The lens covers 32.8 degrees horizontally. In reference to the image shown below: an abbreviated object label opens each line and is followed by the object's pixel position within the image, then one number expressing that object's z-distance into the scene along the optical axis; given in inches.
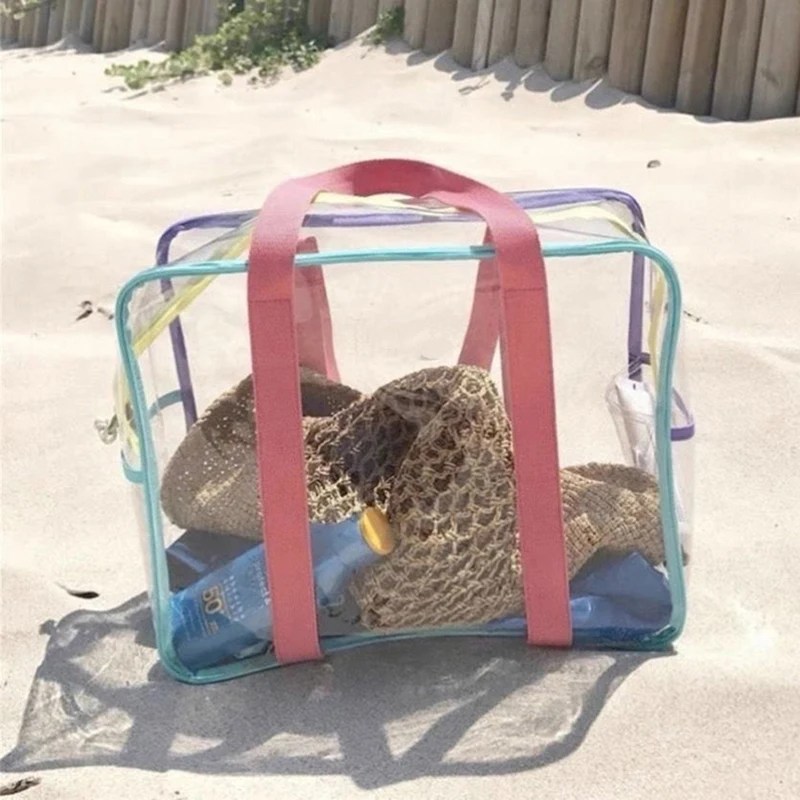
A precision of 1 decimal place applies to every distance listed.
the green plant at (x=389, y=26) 171.3
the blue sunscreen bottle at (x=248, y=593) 57.8
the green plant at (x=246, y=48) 177.8
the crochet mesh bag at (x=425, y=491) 57.3
